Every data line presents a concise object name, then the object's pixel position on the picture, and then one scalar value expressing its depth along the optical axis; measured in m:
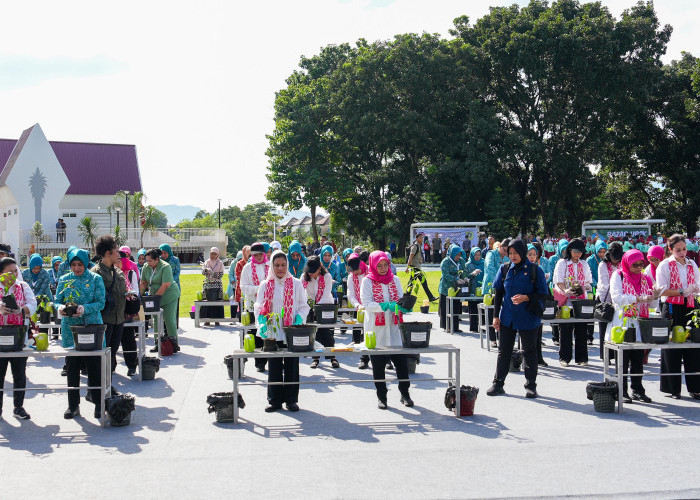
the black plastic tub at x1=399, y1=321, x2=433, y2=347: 7.67
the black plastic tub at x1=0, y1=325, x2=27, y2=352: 7.42
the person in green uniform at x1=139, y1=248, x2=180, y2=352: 12.38
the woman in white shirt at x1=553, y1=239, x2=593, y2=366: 11.01
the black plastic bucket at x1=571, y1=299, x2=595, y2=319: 10.56
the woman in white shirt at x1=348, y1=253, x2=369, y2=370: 10.97
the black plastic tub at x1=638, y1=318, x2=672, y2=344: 7.82
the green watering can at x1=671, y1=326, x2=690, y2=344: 8.04
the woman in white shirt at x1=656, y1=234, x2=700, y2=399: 8.50
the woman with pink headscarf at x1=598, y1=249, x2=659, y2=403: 8.40
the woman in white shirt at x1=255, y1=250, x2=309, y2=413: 8.07
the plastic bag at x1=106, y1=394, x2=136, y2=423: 7.36
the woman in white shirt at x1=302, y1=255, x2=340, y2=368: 11.12
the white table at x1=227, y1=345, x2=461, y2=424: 7.46
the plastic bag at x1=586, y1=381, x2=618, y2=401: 7.78
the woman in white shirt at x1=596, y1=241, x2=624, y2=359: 11.17
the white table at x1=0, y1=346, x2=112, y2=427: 7.34
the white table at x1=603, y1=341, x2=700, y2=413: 7.73
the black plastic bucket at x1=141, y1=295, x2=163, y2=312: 11.83
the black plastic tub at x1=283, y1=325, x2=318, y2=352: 7.57
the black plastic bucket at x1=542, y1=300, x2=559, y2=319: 10.51
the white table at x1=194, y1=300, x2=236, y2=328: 14.11
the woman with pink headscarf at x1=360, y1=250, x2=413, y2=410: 8.16
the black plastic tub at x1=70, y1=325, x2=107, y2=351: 7.38
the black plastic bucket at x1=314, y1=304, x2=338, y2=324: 10.66
